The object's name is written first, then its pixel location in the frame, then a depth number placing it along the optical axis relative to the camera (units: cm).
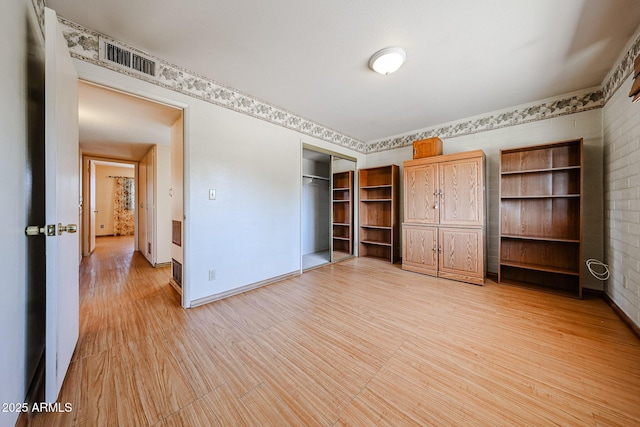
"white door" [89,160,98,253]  495
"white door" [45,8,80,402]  111
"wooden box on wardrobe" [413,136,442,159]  348
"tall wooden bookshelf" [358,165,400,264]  441
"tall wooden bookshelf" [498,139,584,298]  269
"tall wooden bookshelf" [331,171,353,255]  484
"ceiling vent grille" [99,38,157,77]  183
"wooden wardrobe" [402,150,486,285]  302
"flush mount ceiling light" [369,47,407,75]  195
